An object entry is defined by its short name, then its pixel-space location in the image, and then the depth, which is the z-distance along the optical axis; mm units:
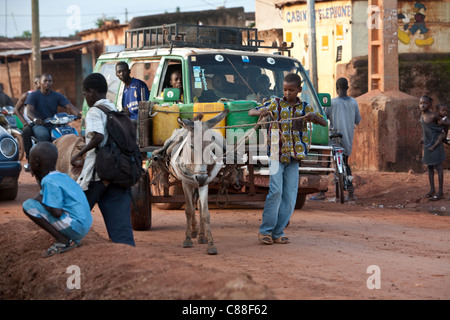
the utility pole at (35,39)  24766
